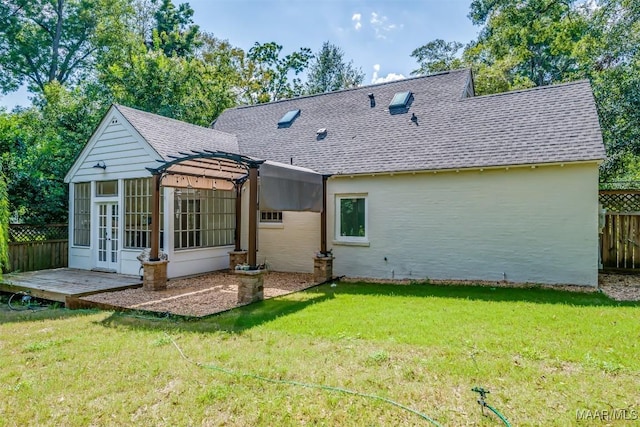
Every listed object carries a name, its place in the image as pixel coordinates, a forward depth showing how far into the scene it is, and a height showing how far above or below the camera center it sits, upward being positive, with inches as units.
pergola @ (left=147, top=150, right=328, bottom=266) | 299.1 +41.7
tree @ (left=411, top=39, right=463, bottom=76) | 1084.5 +501.9
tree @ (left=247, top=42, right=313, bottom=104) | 1060.5 +434.7
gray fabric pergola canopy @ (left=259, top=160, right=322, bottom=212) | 314.0 +27.6
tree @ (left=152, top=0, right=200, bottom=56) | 1144.2 +634.2
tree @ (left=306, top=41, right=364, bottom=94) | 1289.4 +526.1
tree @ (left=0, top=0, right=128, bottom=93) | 1007.0 +515.3
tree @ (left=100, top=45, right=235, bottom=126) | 669.3 +249.1
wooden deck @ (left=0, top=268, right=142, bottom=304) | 339.0 -67.2
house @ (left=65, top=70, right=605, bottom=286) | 342.0 +27.3
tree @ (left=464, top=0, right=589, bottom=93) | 629.5 +375.9
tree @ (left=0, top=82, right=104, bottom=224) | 486.0 +83.8
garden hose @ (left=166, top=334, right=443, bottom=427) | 125.5 -67.7
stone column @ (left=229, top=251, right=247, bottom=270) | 441.1 -49.3
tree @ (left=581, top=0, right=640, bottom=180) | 545.0 +214.0
